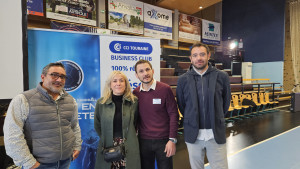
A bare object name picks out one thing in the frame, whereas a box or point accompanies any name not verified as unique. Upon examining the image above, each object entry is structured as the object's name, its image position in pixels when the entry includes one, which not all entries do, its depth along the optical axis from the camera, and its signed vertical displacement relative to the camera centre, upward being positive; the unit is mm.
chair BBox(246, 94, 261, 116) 6854 -1236
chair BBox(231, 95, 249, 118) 6195 -932
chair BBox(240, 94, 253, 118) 6723 -1201
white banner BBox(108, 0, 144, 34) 7004 +2514
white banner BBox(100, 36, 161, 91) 2145 +298
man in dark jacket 1660 -332
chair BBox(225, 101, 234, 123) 5938 -1317
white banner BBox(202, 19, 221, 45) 10148 +2590
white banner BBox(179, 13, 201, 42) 9331 +2652
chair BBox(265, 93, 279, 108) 7496 -1089
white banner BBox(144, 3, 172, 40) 7952 +2552
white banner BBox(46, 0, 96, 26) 5805 +2322
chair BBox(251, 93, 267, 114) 7023 -896
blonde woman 1604 -399
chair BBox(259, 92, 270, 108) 7227 -924
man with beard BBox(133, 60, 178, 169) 1634 -417
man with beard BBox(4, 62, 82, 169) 1204 -343
